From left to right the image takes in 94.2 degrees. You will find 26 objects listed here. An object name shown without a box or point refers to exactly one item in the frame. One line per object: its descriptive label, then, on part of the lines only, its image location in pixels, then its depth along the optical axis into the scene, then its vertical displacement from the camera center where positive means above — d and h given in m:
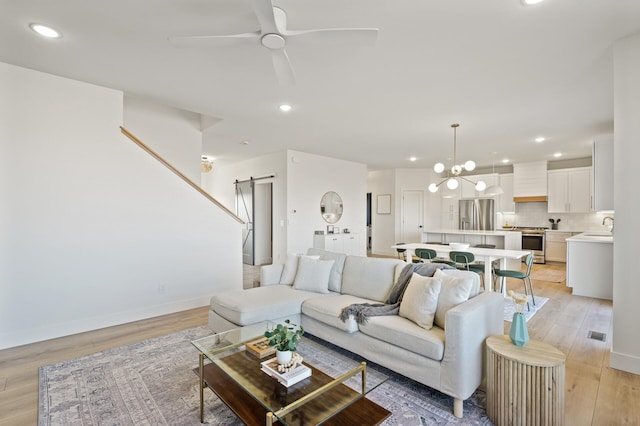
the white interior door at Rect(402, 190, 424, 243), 9.26 -0.11
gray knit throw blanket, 2.52 -0.84
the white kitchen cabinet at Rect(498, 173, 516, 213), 8.42 +0.42
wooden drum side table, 1.68 -1.01
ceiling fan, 1.92 +1.17
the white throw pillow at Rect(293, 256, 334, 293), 3.40 -0.75
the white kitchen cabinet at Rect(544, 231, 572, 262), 7.54 -0.87
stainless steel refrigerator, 8.46 -0.07
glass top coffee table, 1.49 -1.02
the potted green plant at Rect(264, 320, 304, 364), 1.75 -0.78
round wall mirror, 7.34 +0.10
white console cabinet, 7.00 -0.77
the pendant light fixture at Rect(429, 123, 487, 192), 4.69 +0.65
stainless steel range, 7.74 -0.79
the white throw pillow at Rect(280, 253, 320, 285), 3.70 -0.74
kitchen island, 6.62 -0.65
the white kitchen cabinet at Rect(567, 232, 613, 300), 4.57 -0.86
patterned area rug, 1.92 -1.34
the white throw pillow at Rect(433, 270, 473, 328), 2.25 -0.64
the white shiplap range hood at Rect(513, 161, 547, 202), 7.87 +0.82
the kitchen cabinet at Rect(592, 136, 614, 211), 4.30 +0.54
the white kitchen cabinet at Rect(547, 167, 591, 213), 7.26 +0.54
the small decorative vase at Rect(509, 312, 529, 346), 1.89 -0.77
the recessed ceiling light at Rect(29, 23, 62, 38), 2.33 +1.44
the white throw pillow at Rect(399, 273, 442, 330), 2.28 -0.71
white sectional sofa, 1.96 -0.90
